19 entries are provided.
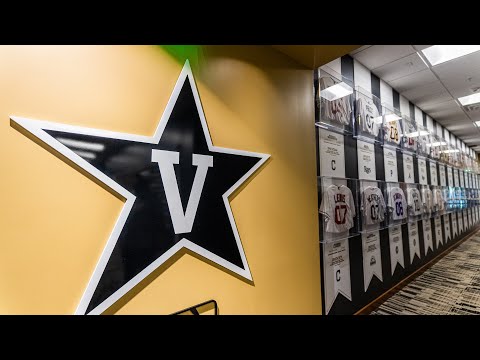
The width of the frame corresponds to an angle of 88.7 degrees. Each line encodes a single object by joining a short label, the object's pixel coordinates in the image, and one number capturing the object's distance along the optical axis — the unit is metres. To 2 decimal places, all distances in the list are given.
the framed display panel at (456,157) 6.32
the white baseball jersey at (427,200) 4.29
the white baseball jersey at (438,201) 4.70
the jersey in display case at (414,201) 3.80
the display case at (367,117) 2.95
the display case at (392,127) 3.46
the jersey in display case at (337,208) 2.34
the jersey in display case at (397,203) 3.35
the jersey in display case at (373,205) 2.85
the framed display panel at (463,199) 6.50
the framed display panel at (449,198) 5.41
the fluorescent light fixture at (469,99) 4.35
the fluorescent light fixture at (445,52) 2.93
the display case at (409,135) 3.95
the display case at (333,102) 2.48
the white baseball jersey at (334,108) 2.49
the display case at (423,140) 4.44
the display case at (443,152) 5.48
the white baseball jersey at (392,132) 3.47
